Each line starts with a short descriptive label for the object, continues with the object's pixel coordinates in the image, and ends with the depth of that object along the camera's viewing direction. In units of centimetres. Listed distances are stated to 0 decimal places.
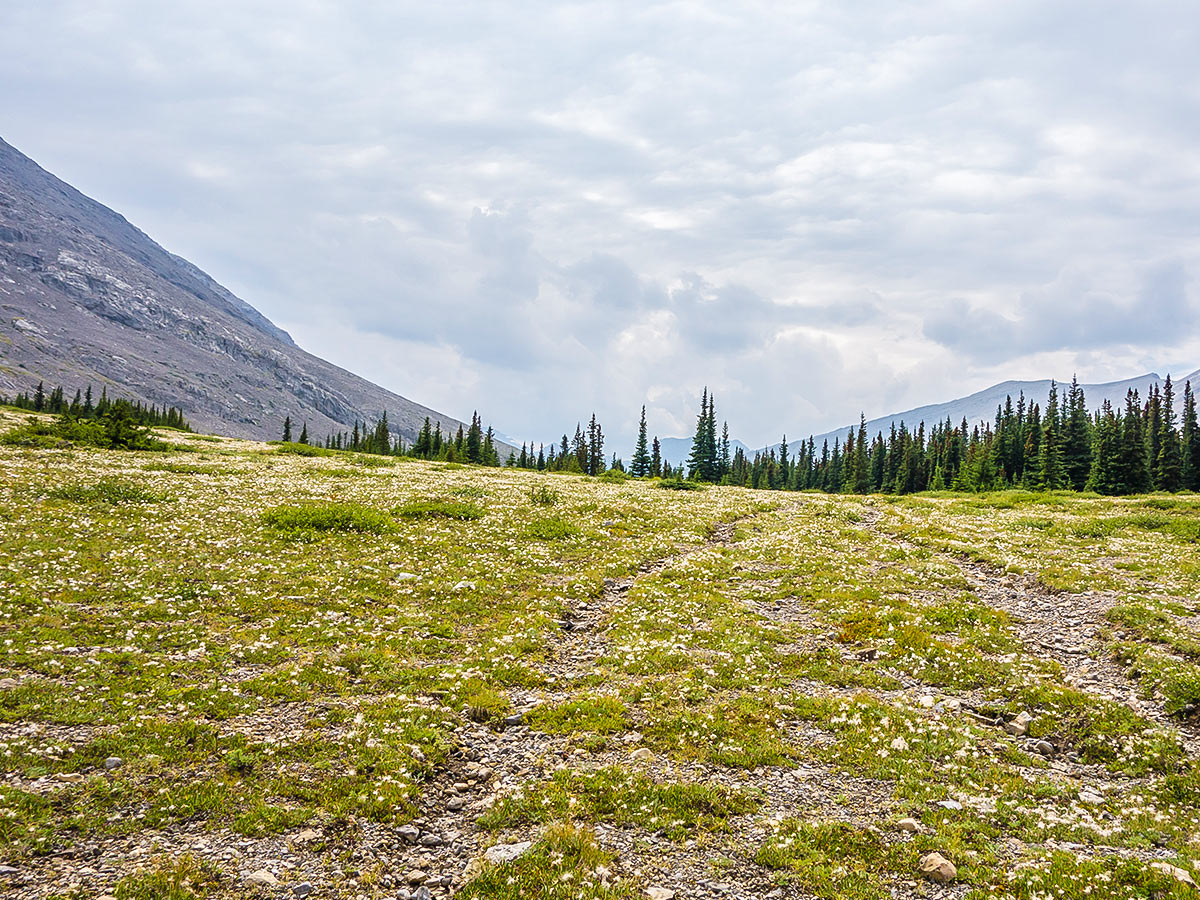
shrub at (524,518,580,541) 2784
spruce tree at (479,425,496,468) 13129
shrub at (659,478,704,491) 6419
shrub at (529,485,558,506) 3759
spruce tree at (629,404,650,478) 13200
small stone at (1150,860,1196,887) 711
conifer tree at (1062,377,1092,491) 9360
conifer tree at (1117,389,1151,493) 8362
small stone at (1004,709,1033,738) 1155
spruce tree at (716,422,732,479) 14611
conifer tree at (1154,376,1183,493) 8850
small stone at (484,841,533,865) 773
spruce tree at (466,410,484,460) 12688
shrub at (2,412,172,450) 4894
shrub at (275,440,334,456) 6960
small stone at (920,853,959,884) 748
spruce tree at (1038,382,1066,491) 9088
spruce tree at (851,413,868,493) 14088
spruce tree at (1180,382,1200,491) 9438
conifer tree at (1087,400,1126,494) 8338
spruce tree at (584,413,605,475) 14162
